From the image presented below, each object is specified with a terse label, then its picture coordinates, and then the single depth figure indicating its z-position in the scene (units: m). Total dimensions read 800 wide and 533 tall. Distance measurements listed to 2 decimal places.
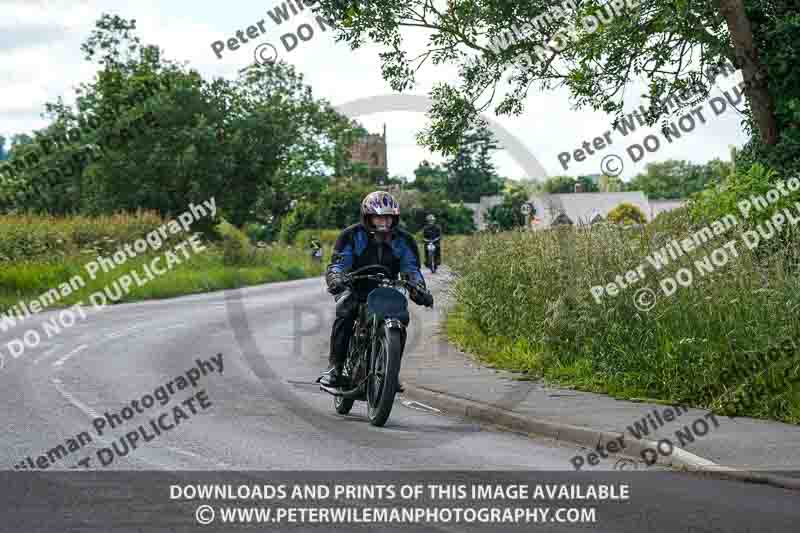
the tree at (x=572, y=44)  17.88
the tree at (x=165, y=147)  62.88
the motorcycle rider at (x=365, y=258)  10.90
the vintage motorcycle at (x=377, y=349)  10.32
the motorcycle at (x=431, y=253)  37.84
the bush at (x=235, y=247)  43.19
